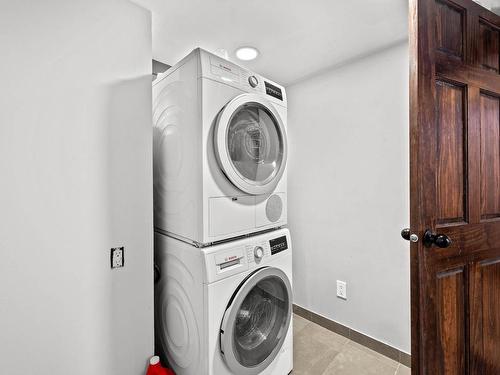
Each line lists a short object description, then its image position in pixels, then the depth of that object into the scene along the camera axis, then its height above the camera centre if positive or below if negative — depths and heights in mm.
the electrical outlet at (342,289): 2068 -826
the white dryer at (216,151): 1219 +196
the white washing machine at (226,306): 1202 -614
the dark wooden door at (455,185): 1078 -1
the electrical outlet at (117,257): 1271 -335
